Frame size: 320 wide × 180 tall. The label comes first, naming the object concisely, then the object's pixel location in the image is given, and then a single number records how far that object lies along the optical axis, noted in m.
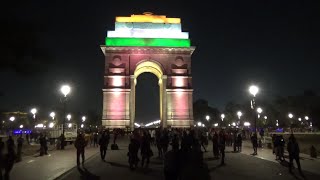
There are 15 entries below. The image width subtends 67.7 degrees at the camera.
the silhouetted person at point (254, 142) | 15.66
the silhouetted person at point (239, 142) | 17.57
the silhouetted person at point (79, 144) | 11.98
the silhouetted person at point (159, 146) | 14.30
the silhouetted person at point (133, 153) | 10.68
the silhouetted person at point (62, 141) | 18.81
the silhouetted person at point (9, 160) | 7.07
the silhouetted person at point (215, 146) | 14.37
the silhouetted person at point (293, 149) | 9.83
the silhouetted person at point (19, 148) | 13.63
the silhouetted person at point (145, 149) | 11.13
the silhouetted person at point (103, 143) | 13.42
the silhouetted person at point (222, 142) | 12.17
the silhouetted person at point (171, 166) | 6.18
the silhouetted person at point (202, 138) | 18.28
